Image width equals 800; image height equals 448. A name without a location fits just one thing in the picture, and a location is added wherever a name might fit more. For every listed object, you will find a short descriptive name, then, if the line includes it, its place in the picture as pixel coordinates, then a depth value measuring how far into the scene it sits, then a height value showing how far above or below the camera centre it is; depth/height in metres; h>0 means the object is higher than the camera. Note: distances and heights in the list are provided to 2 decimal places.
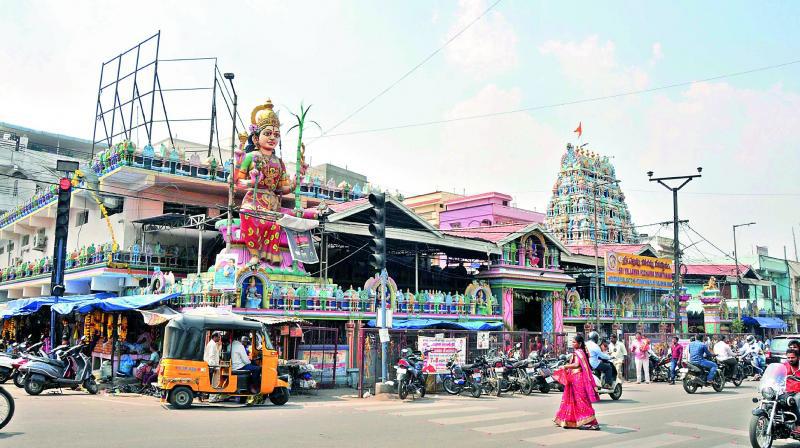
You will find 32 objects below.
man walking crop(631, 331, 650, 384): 23.27 -1.09
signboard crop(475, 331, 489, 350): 20.16 -0.60
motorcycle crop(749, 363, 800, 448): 9.53 -1.34
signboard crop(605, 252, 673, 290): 33.44 +2.80
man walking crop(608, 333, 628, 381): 22.04 -1.01
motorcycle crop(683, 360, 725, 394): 18.91 -1.58
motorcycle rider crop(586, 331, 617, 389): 17.28 -1.13
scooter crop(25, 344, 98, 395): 16.72 -1.42
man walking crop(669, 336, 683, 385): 23.02 -1.20
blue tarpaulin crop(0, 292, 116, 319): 24.20 +0.54
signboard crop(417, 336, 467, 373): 18.97 -0.83
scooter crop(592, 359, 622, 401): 17.41 -1.81
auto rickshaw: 14.38 -1.08
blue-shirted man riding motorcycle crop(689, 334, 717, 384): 19.20 -0.97
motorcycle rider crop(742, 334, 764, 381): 24.12 -1.17
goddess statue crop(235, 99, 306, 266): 22.16 +4.74
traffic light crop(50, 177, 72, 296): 21.29 +2.75
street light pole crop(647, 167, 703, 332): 27.47 +3.25
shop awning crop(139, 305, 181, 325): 18.03 +0.08
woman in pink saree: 11.66 -1.34
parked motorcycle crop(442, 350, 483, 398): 18.30 -1.63
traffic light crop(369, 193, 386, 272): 16.73 +2.37
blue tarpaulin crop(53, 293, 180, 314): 19.67 +0.44
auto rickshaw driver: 15.12 -1.02
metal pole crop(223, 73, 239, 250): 21.42 +4.80
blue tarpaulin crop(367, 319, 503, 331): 23.89 -0.12
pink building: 56.06 +9.64
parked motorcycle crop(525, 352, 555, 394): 19.14 -1.52
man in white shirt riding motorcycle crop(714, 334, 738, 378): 20.36 -1.05
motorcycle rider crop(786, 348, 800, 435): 9.93 -0.70
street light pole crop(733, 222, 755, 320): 43.57 +2.32
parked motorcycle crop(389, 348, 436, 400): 16.94 -1.41
